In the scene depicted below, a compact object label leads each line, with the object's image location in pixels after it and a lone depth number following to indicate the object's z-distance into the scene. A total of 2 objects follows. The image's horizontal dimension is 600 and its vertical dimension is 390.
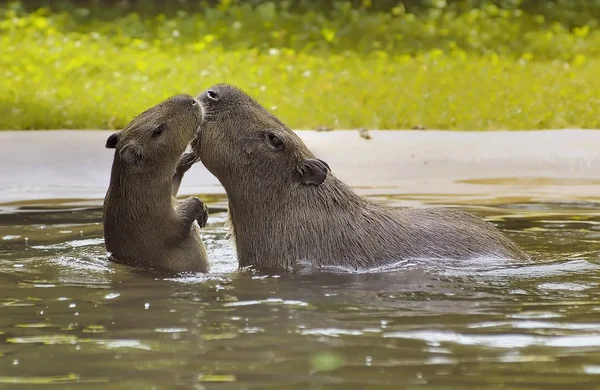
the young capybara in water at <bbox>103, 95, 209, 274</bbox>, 12.66
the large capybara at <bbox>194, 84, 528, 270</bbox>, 12.19
